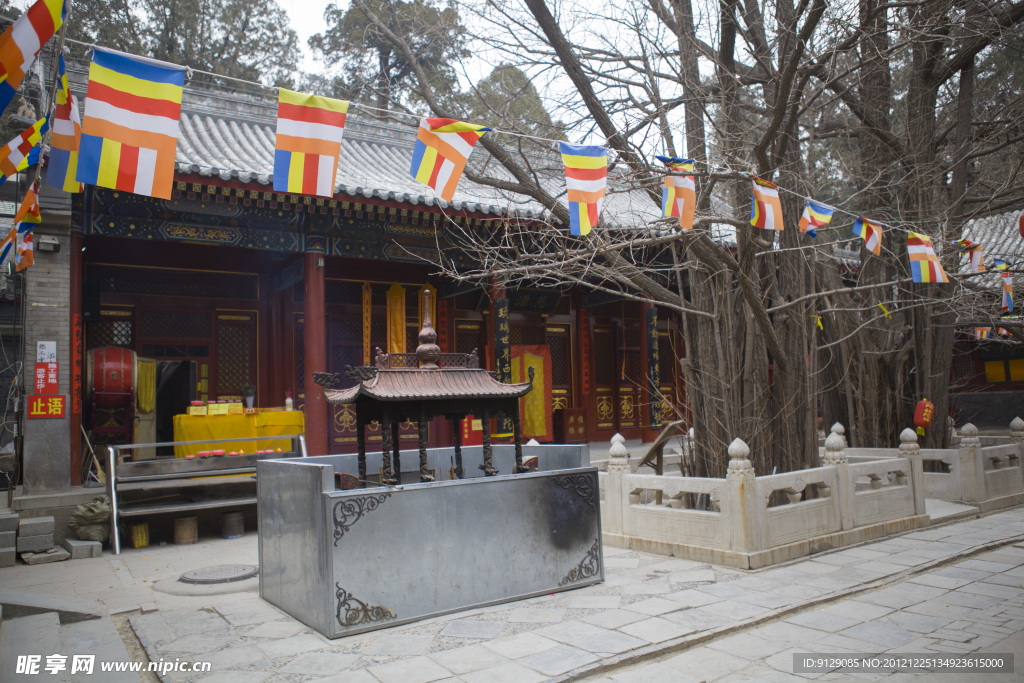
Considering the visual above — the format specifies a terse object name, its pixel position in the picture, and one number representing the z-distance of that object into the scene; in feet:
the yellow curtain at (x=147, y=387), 31.76
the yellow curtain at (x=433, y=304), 38.86
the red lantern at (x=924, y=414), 29.76
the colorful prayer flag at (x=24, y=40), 9.64
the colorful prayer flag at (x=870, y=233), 23.18
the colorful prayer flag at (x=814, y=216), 21.89
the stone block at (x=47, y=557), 21.94
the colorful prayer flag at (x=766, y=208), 19.52
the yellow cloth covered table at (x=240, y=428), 29.04
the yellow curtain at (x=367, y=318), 37.60
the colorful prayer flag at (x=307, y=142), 15.19
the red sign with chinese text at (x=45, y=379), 24.76
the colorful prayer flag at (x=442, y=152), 17.12
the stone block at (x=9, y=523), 22.35
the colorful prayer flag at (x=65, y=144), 13.98
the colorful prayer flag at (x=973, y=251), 25.95
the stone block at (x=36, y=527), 22.43
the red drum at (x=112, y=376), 29.76
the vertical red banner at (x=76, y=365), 25.77
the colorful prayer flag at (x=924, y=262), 23.49
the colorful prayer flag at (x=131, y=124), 13.28
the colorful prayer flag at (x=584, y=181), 17.80
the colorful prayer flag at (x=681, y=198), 18.58
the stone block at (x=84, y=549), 22.66
